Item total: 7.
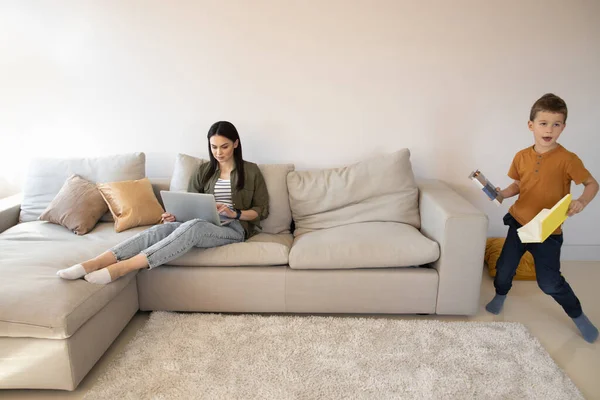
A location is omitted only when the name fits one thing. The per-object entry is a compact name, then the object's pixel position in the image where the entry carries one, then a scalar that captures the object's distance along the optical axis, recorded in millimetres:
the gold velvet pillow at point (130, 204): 2936
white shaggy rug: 2047
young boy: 2332
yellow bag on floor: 3236
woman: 2406
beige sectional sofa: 2023
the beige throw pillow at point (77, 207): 2895
